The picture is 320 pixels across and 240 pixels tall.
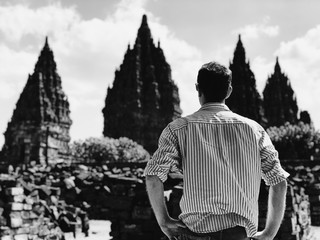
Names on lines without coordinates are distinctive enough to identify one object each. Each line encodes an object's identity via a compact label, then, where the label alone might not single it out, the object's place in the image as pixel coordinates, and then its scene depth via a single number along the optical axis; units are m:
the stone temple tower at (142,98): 69.62
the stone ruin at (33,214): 9.95
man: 2.44
